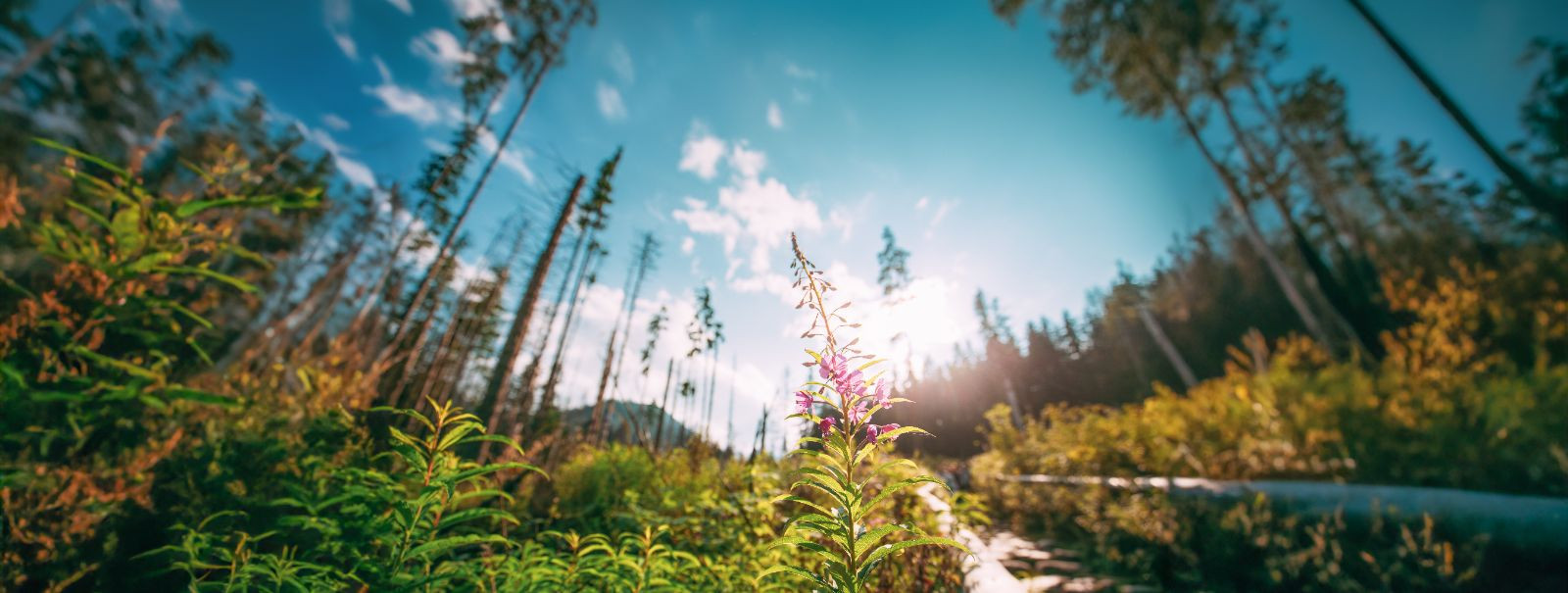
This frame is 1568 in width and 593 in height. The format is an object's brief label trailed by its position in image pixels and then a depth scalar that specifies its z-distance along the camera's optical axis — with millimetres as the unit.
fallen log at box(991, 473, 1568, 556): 2930
